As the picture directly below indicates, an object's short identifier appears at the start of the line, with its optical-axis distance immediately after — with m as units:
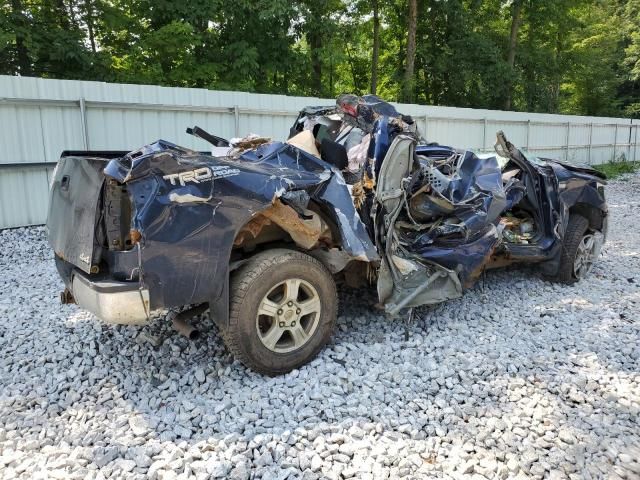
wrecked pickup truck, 2.69
